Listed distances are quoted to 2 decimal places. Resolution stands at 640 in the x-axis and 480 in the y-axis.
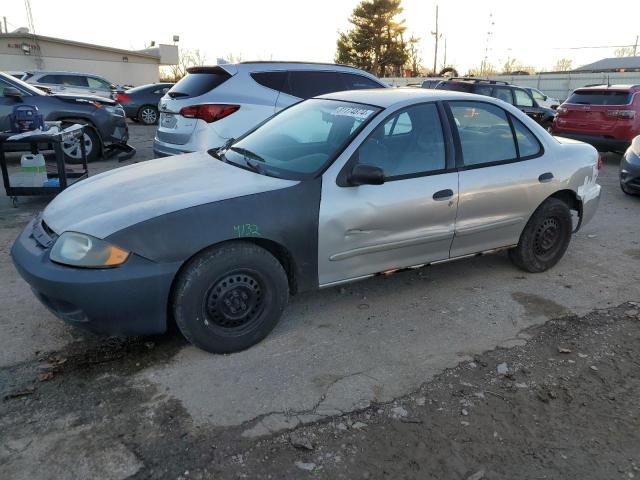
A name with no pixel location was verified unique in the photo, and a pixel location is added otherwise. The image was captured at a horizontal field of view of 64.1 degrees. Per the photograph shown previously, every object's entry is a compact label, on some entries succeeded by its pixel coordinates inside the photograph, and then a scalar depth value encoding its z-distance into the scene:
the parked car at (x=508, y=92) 12.71
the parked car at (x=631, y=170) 7.38
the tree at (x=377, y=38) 45.22
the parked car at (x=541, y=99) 17.45
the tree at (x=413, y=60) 47.00
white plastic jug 6.20
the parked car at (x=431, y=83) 14.04
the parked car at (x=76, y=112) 8.51
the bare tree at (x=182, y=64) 53.66
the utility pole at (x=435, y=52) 55.41
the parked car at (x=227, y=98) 6.16
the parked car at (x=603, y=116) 10.31
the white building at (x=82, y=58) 35.19
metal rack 5.94
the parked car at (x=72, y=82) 16.95
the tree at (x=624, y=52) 56.59
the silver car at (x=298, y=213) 2.87
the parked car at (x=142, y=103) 16.59
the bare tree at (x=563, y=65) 59.06
